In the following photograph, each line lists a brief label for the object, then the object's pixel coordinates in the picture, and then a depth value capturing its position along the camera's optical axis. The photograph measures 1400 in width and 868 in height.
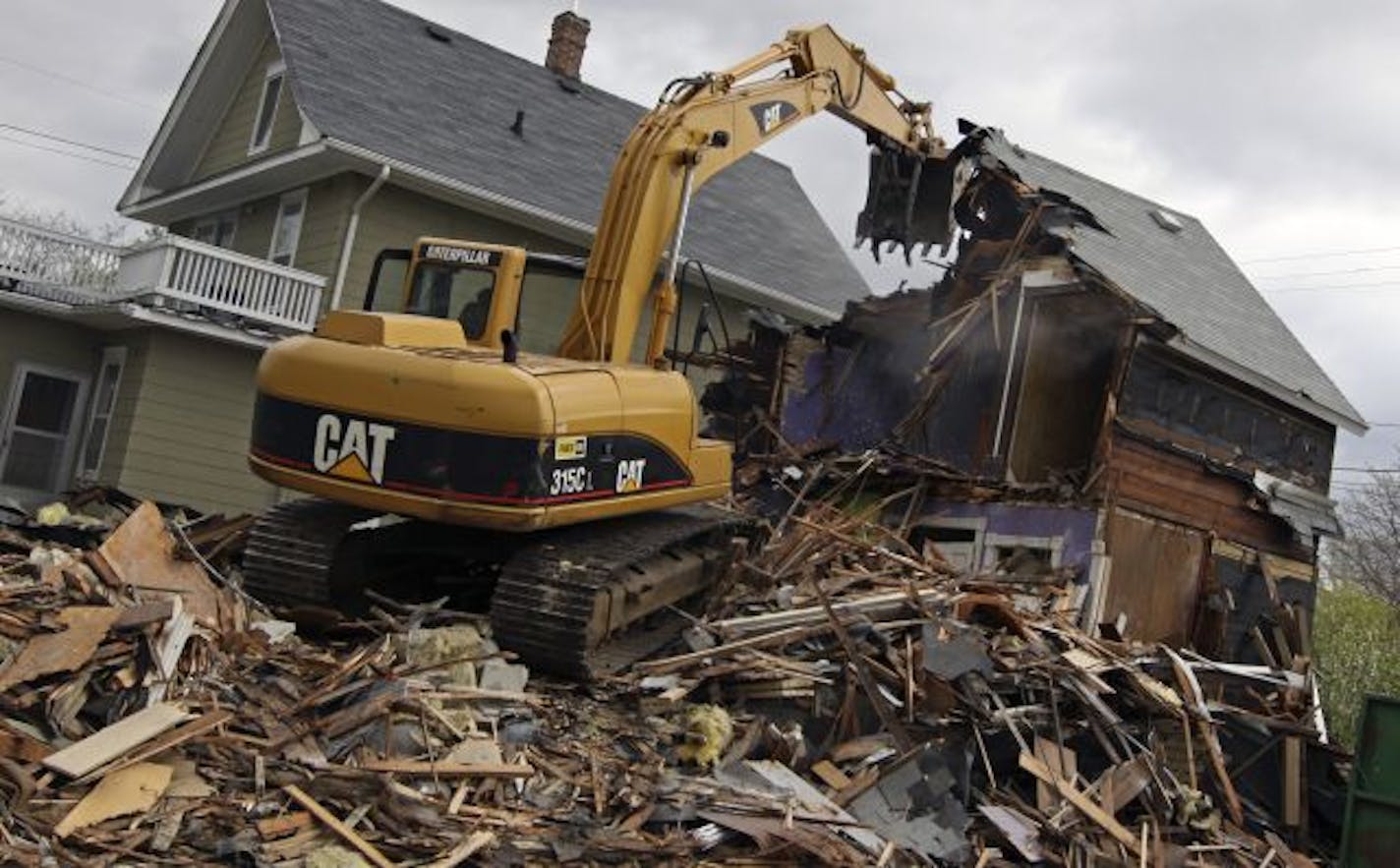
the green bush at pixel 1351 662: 15.73
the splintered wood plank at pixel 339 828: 5.55
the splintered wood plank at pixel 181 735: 5.86
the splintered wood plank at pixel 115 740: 5.67
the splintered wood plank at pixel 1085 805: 7.71
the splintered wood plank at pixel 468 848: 5.61
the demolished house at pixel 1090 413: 14.54
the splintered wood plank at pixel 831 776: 7.44
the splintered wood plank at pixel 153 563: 7.87
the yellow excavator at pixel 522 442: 7.66
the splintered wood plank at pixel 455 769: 6.25
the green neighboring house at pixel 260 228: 19.44
